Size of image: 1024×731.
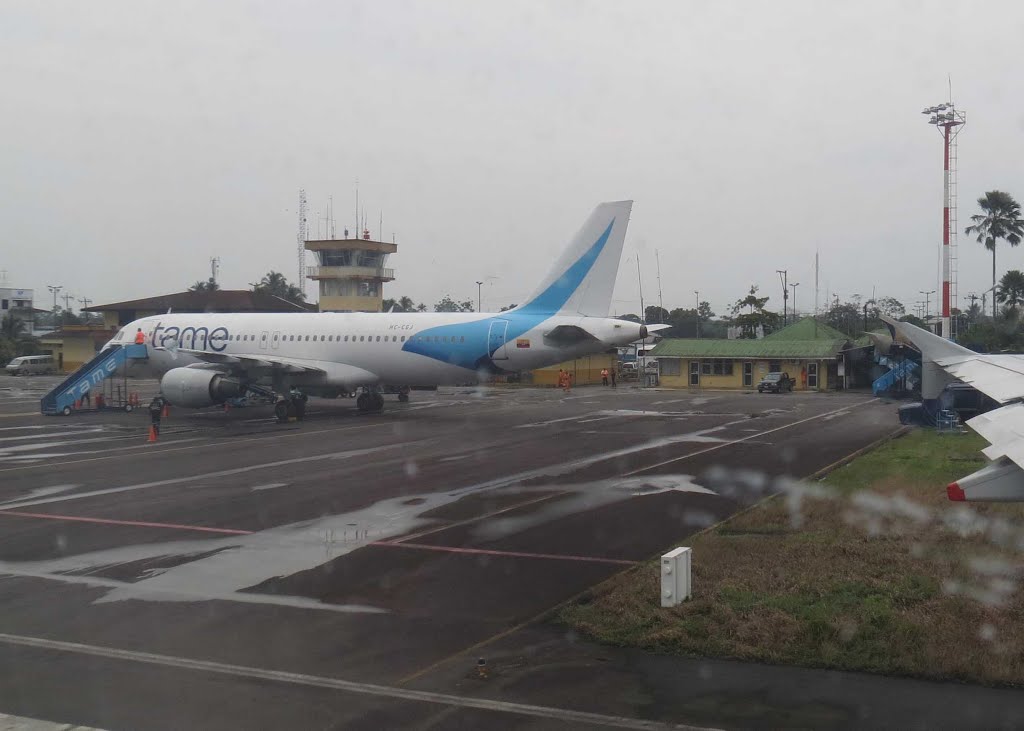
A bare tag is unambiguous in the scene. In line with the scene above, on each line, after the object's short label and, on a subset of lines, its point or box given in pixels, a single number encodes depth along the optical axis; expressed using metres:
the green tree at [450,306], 122.65
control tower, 65.94
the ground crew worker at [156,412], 28.24
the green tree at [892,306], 121.31
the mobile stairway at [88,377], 35.44
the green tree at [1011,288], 55.38
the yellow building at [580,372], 61.00
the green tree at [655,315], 127.93
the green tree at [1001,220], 63.41
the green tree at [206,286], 119.07
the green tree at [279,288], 107.75
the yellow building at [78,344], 66.12
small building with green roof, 55.50
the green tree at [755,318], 82.12
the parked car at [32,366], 71.25
